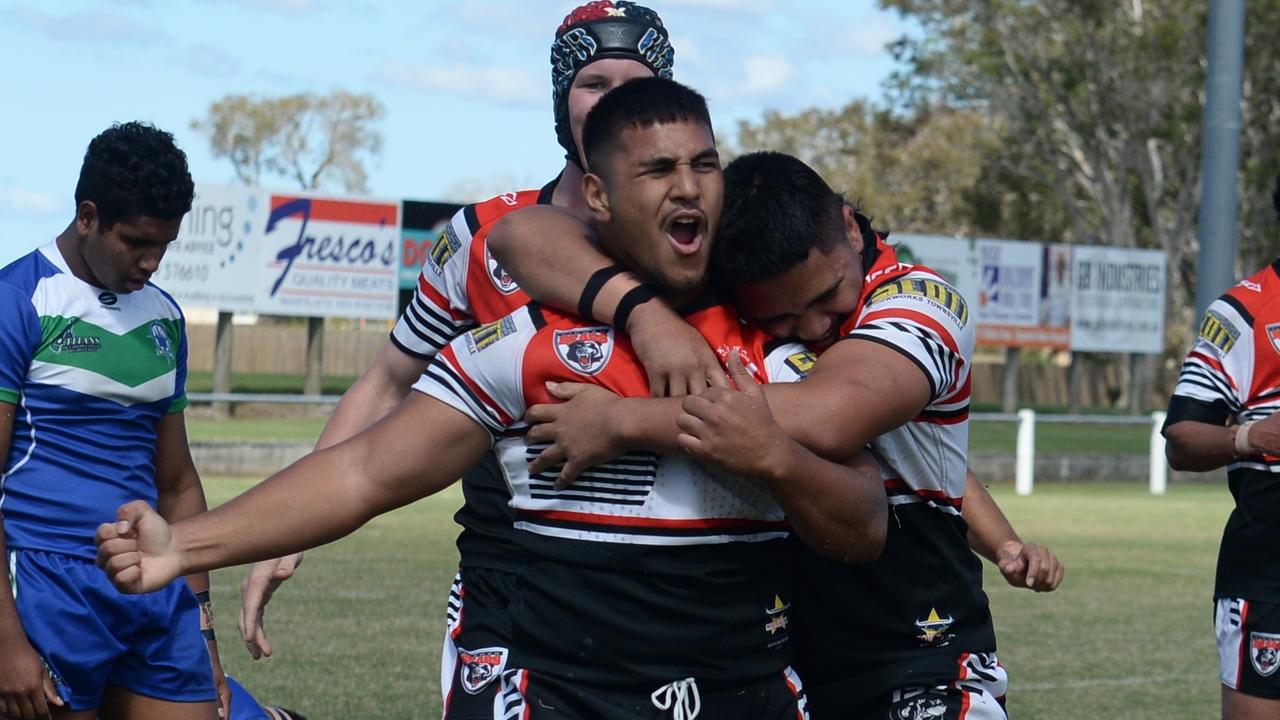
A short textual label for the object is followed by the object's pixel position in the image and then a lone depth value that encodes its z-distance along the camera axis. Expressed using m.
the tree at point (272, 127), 75.19
